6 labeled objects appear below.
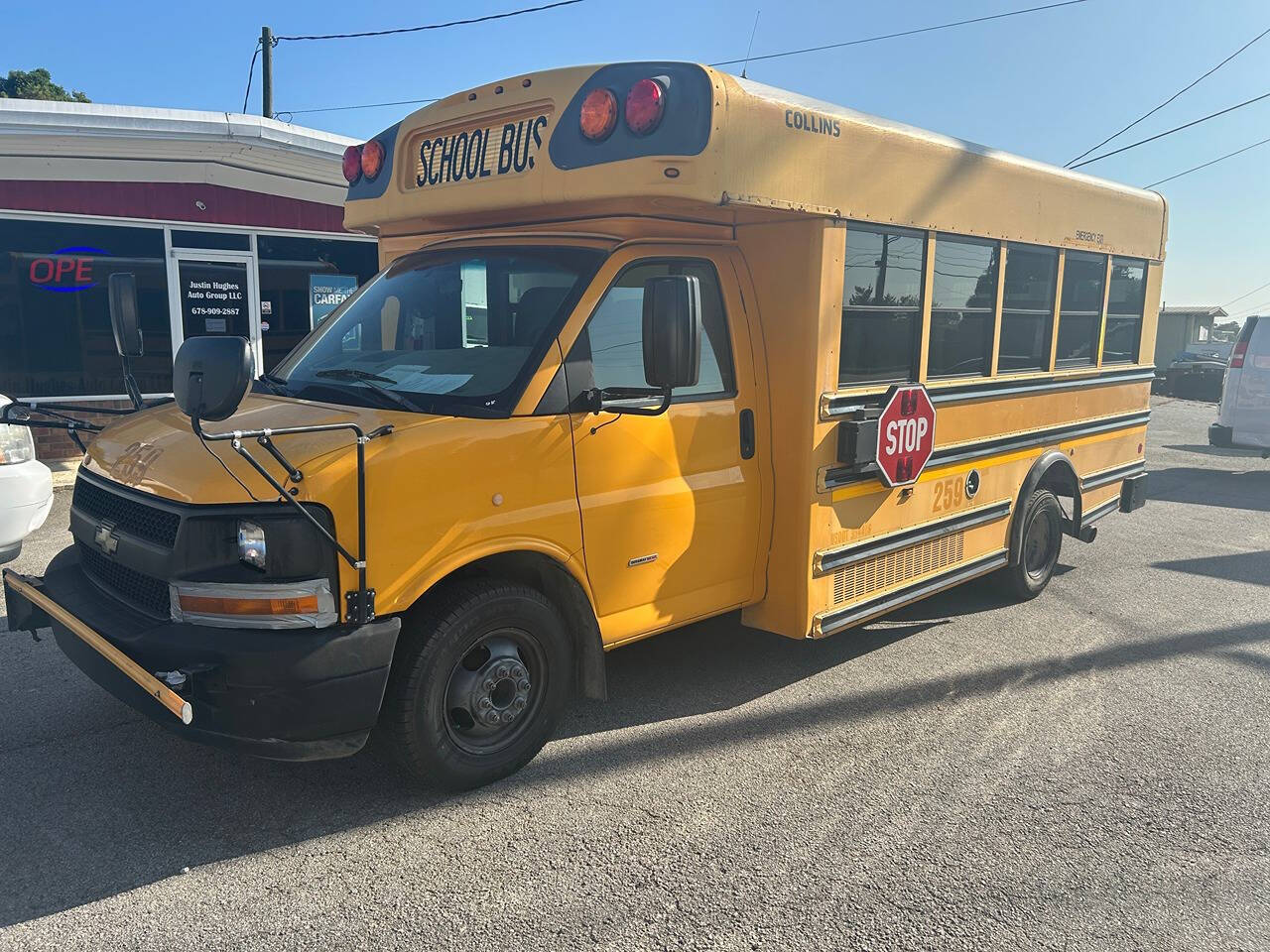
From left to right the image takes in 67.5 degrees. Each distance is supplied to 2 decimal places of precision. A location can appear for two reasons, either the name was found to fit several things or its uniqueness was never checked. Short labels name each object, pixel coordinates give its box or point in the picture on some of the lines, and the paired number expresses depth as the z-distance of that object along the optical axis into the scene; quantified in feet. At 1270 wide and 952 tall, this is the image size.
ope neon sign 33.17
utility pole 74.23
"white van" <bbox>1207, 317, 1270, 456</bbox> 39.83
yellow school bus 10.34
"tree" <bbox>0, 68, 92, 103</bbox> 110.90
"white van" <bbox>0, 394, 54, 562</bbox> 17.34
